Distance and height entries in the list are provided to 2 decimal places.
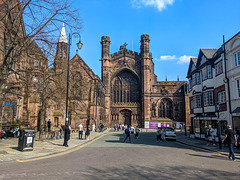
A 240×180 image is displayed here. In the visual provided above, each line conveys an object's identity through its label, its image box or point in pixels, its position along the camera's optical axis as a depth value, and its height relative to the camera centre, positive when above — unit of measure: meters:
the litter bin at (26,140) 11.20 -1.55
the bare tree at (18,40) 10.05 +4.00
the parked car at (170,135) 21.34 -2.29
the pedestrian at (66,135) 13.91 -1.57
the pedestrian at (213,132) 16.38 -1.49
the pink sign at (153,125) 44.33 -2.50
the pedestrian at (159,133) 19.63 -1.91
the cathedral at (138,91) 48.34 +5.85
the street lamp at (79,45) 16.42 +5.84
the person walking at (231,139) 9.63 -1.25
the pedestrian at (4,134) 16.70 -1.87
